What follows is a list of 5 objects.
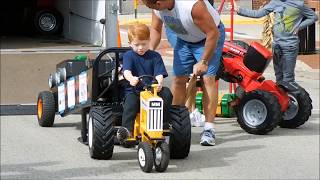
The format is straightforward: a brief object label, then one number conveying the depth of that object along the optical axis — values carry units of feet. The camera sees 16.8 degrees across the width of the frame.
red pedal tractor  37.37
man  32.19
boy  30.55
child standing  40.84
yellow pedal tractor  28.98
